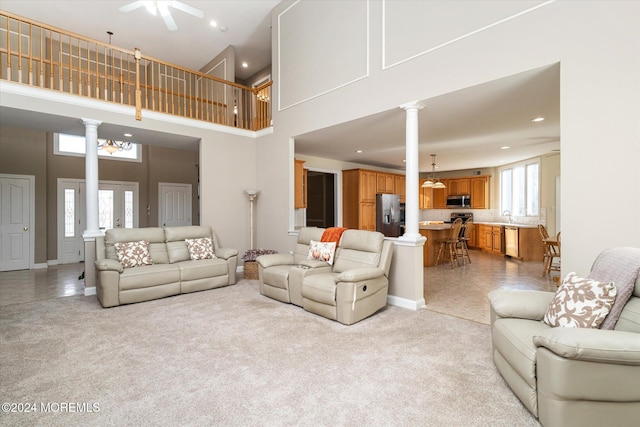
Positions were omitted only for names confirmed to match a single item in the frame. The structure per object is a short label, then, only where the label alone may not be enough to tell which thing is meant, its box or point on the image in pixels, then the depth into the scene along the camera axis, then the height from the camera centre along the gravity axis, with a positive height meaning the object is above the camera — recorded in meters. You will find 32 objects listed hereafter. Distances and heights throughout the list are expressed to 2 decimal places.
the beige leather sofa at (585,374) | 1.50 -0.83
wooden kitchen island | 6.88 -0.63
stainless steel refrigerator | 8.45 -0.09
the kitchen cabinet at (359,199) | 8.09 +0.35
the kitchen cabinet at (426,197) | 10.66 +0.50
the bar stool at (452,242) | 6.73 -0.67
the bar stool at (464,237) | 7.01 -0.59
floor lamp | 6.41 +0.14
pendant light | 8.17 +0.76
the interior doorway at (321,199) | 8.73 +0.36
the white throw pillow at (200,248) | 5.23 -0.63
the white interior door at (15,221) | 6.68 -0.21
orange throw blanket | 4.48 -0.34
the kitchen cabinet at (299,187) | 6.36 +0.53
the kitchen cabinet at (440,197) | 10.59 +0.51
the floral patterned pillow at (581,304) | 1.91 -0.59
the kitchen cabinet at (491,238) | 8.49 -0.78
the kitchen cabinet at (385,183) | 8.61 +0.82
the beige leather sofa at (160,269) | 4.11 -0.84
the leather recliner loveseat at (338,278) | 3.41 -0.82
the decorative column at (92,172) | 4.90 +0.64
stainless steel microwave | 10.04 +0.34
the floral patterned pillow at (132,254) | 4.55 -0.64
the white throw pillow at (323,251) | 4.34 -0.57
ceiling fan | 4.37 +2.95
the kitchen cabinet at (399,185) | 9.17 +0.79
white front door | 7.60 +0.01
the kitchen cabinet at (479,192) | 9.65 +0.62
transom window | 7.47 +1.58
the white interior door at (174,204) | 8.94 +0.22
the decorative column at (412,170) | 3.96 +0.54
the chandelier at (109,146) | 6.56 +1.43
